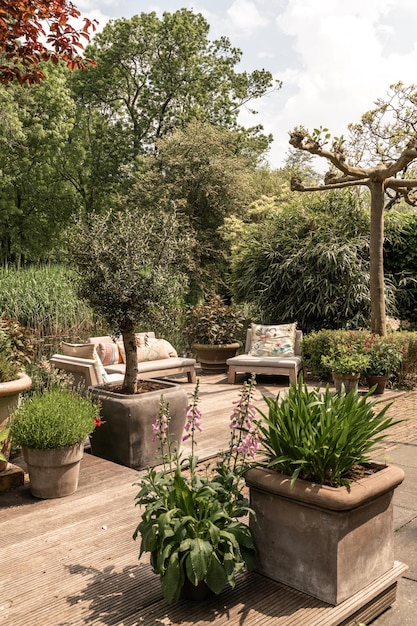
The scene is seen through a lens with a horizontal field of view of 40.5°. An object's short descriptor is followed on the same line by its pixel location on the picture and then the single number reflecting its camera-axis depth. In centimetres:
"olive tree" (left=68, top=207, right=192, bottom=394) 411
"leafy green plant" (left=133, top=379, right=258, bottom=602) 212
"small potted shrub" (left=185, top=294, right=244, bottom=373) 902
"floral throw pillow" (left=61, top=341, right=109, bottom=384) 557
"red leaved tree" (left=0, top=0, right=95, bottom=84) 419
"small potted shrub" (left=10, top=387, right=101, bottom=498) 342
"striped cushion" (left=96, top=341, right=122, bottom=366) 681
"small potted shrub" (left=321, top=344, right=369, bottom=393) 693
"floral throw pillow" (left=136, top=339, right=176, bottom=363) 738
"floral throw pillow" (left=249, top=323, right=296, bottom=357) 819
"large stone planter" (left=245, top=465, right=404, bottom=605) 216
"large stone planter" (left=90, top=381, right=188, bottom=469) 409
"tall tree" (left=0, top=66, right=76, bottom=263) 1947
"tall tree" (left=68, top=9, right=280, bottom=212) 2162
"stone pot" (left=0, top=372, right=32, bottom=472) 372
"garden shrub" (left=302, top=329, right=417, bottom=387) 781
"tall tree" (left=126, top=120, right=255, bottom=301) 1562
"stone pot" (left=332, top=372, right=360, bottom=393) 695
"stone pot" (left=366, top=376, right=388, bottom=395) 739
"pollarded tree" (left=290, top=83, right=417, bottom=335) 783
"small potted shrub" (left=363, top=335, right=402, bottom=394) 739
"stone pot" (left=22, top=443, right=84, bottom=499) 345
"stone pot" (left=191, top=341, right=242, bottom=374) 899
